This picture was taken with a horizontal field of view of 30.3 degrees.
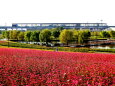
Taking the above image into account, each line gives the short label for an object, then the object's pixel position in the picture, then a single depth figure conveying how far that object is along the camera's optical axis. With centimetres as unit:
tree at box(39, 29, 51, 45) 6412
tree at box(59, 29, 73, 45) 6181
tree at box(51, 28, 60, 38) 8378
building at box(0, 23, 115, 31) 18288
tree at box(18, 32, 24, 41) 8128
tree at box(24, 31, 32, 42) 7400
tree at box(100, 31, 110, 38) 8972
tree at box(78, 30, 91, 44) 6462
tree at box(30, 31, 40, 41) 6902
